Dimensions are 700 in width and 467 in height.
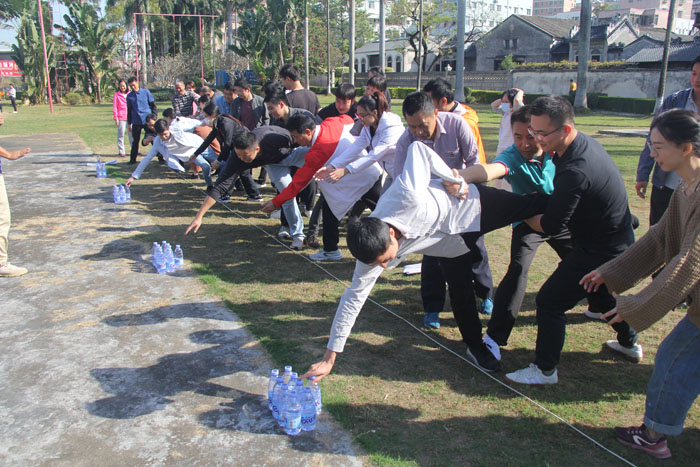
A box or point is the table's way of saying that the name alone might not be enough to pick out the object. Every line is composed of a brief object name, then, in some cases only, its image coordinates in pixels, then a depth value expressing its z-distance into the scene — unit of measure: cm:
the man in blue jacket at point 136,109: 1258
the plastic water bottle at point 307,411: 316
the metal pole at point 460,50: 2947
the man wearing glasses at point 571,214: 327
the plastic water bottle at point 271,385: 331
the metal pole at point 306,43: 4471
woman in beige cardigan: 260
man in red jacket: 588
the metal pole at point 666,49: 2172
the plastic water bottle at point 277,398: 319
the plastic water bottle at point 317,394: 325
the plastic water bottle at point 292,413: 313
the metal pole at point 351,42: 3369
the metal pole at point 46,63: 3080
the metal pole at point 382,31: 3192
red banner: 4888
